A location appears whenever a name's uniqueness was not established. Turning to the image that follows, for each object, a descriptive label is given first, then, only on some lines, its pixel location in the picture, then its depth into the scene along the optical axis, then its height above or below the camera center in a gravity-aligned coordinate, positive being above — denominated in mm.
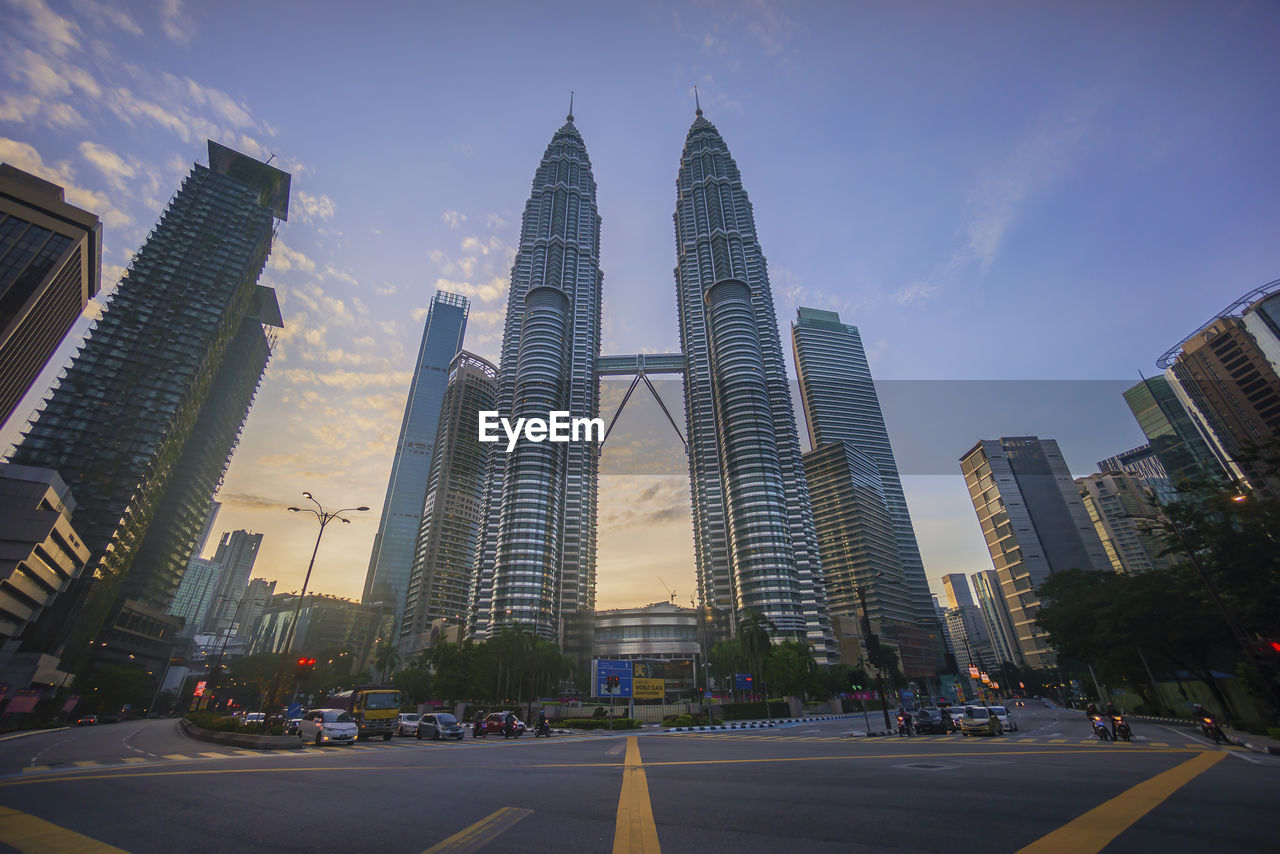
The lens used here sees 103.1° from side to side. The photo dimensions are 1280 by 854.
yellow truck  28828 -386
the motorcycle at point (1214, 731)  20759 -1807
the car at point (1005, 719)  30938 -1841
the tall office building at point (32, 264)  72938 +59708
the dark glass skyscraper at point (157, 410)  100188 +60976
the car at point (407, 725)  34375 -1405
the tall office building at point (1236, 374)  94875 +55944
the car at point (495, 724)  36156 -1539
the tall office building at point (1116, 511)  156250 +48317
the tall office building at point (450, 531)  173500 +55206
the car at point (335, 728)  23766 -1057
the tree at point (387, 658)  109500 +8513
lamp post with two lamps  27809 +9958
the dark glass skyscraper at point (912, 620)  169125 +21799
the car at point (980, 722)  28766 -1796
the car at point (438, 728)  30344 -1478
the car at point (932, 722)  31453 -1845
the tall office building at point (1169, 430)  140750 +68851
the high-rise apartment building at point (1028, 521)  146625 +44122
